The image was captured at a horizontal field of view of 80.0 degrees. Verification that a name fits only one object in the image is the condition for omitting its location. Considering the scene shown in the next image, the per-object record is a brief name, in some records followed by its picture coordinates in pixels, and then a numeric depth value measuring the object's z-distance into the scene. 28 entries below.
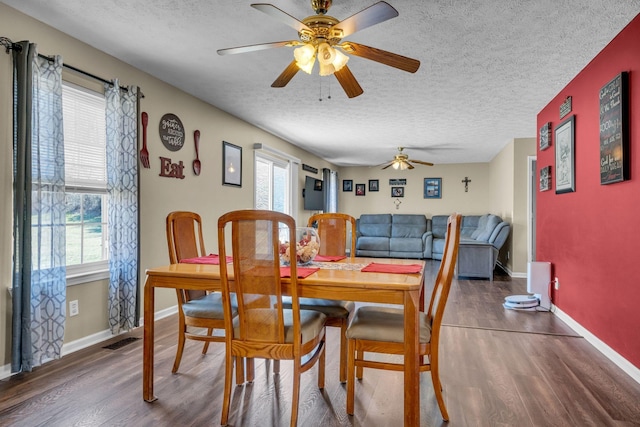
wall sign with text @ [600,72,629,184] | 2.52
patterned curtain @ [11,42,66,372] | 2.38
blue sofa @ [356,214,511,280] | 8.41
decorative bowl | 2.19
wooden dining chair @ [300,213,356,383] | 2.89
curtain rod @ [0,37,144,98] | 2.39
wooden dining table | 1.70
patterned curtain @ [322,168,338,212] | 8.62
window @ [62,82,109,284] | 2.86
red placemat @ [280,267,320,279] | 1.86
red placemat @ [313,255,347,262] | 2.51
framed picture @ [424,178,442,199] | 9.57
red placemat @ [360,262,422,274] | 2.03
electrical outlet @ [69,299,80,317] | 2.82
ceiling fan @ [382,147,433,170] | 7.22
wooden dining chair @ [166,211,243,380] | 2.24
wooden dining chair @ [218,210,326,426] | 1.71
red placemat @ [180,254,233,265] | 2.35
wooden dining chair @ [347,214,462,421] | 1.86
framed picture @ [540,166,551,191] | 4.15
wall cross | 9.35
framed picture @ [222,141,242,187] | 4.75
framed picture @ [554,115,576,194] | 3.46
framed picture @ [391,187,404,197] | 9.88
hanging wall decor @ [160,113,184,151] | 3.73
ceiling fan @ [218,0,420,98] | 1.93
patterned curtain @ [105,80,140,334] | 3.07
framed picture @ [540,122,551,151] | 4.18
